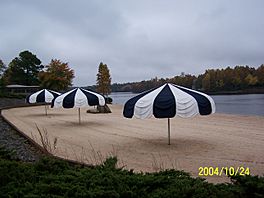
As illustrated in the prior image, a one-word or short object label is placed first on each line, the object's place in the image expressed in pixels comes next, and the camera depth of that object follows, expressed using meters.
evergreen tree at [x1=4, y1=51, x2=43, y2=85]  74.12
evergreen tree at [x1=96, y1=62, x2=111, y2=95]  64.62
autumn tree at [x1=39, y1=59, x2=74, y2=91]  60.47
